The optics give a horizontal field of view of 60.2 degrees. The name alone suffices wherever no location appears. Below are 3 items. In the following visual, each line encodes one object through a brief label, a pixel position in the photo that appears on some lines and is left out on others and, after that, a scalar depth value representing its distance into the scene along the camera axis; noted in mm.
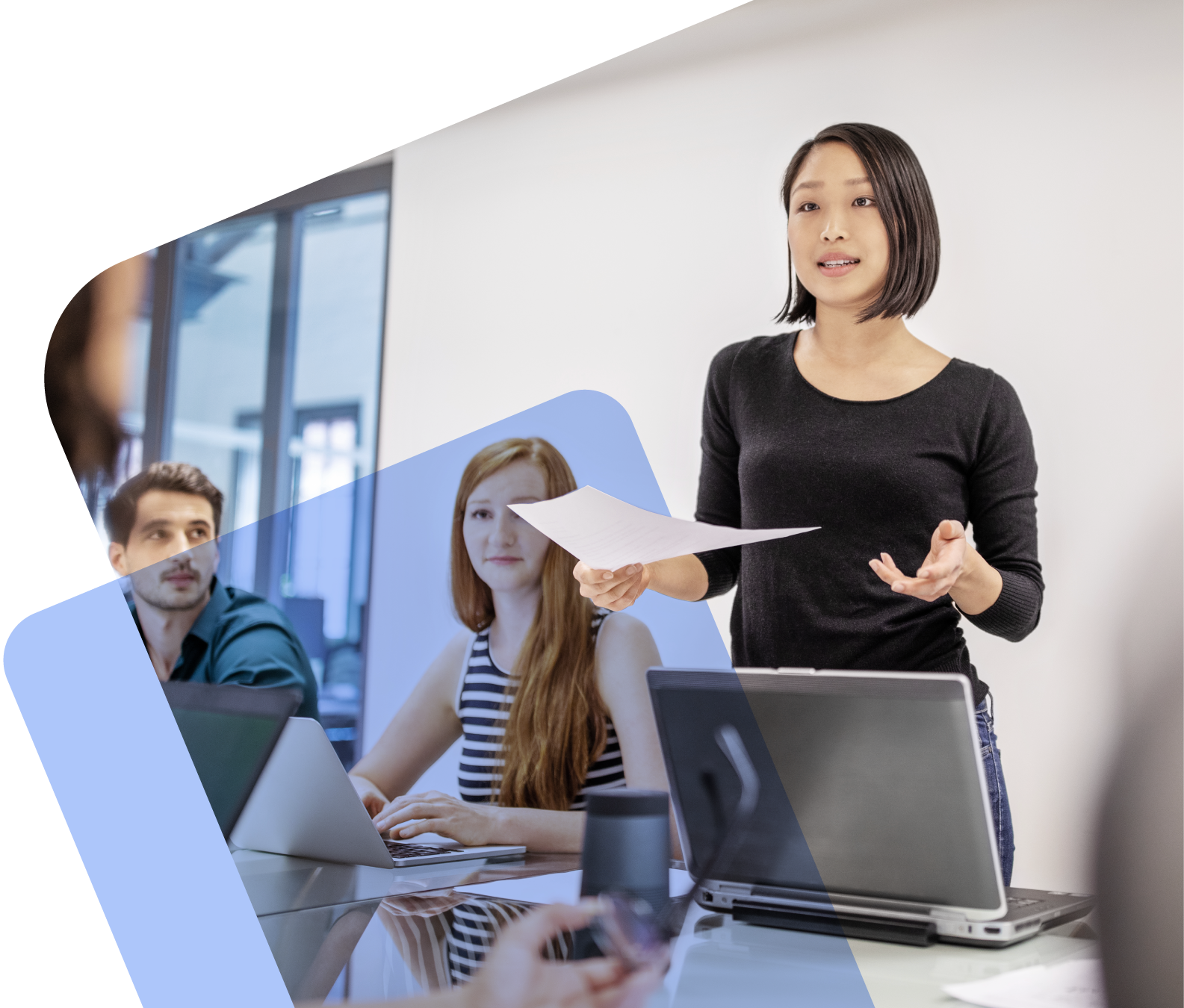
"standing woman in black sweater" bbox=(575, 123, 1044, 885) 1601
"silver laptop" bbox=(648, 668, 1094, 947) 796
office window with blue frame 2635
